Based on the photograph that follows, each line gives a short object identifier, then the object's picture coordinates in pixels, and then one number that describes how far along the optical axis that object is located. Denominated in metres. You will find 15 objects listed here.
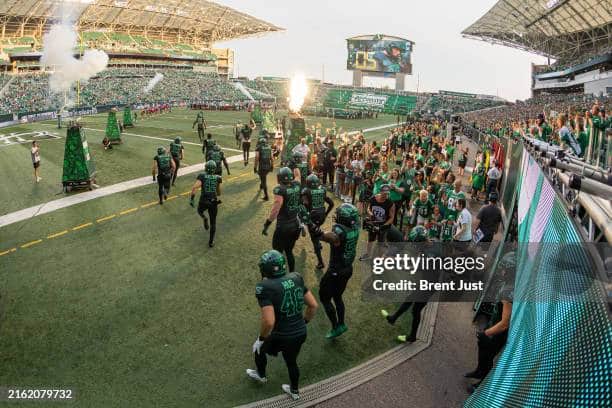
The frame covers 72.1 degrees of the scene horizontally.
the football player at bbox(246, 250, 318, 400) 4.46
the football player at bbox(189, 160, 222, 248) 9.27
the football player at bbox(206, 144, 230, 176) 13.84
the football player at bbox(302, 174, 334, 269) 8.77
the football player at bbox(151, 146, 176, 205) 12.46
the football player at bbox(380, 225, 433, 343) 6.30
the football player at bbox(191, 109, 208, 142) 26.25
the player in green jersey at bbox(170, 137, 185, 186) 15.06
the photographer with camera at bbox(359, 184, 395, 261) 8.36
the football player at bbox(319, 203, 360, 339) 6.05
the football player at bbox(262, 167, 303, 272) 7.89
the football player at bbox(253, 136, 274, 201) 13.08
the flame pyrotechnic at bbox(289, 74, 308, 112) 19.53
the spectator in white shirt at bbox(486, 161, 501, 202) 13.98
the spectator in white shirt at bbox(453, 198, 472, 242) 7.95
